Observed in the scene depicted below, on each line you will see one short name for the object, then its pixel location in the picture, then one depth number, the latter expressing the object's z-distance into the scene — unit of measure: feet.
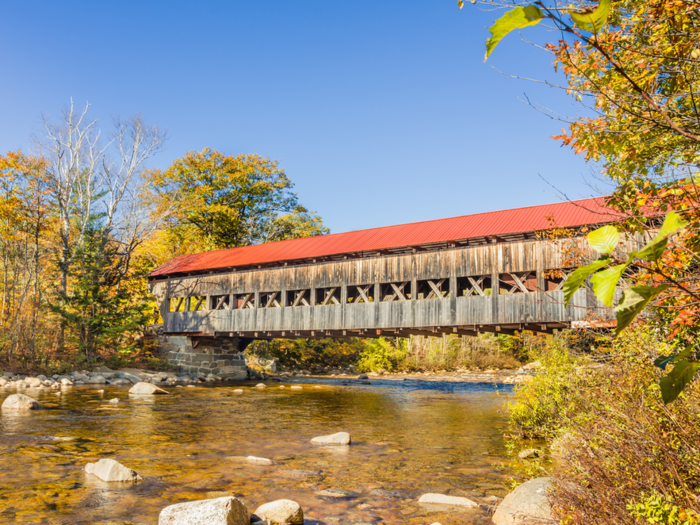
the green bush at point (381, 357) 93.45
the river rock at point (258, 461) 20.13
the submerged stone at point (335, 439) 24.59
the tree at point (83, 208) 65.67
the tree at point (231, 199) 100.78
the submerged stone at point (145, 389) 44.62
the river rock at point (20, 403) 31.99
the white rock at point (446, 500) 15.17
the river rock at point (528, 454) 20.15
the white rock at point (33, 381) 46.65
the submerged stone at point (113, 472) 16.87
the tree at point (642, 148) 2.65
